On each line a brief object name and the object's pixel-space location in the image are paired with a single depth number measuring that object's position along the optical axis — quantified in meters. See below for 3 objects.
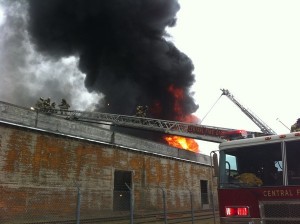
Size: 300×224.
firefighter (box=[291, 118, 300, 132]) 8.09
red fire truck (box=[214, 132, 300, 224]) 5.78
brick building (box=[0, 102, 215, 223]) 14.55
